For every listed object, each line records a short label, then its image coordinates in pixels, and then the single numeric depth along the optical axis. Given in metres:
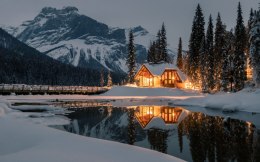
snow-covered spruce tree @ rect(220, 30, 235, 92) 64.00
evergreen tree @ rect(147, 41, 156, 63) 99.38
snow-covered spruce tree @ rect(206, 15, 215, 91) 70.01
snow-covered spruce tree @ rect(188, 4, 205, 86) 77.69
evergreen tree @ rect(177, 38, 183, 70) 96.88
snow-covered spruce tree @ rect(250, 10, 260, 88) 55.97
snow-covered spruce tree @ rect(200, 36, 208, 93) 71.49
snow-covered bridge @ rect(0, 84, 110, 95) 58.47
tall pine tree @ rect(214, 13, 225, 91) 70.88
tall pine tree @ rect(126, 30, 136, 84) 85.36
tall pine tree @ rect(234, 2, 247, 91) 62.25
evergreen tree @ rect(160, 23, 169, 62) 89.64
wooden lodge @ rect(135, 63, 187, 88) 75.81
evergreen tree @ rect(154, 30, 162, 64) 90.06
